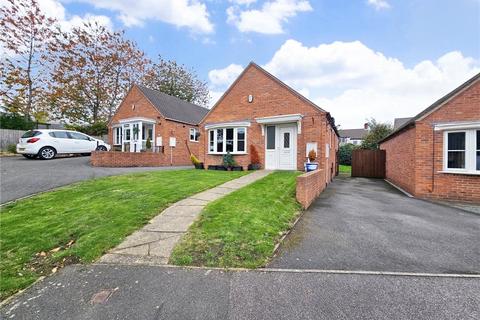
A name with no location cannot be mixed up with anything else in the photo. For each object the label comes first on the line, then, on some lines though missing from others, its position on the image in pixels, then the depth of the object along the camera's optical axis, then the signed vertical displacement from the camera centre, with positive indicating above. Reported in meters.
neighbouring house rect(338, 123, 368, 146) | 59.78 +5.12
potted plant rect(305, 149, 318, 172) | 11.10 -0.41
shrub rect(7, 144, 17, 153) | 18.17 +0.61
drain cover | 2.67 -1.66
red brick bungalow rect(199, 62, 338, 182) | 12.77 +1.74
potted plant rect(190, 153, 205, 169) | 15.74 -0.60
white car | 14.64 +0.83
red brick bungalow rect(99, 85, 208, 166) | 19.41 +2.45
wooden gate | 19.04 -0.75
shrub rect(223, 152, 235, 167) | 14.31 -0.37
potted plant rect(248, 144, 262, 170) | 14.07 -0.32
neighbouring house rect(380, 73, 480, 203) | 8.89 +0.22
